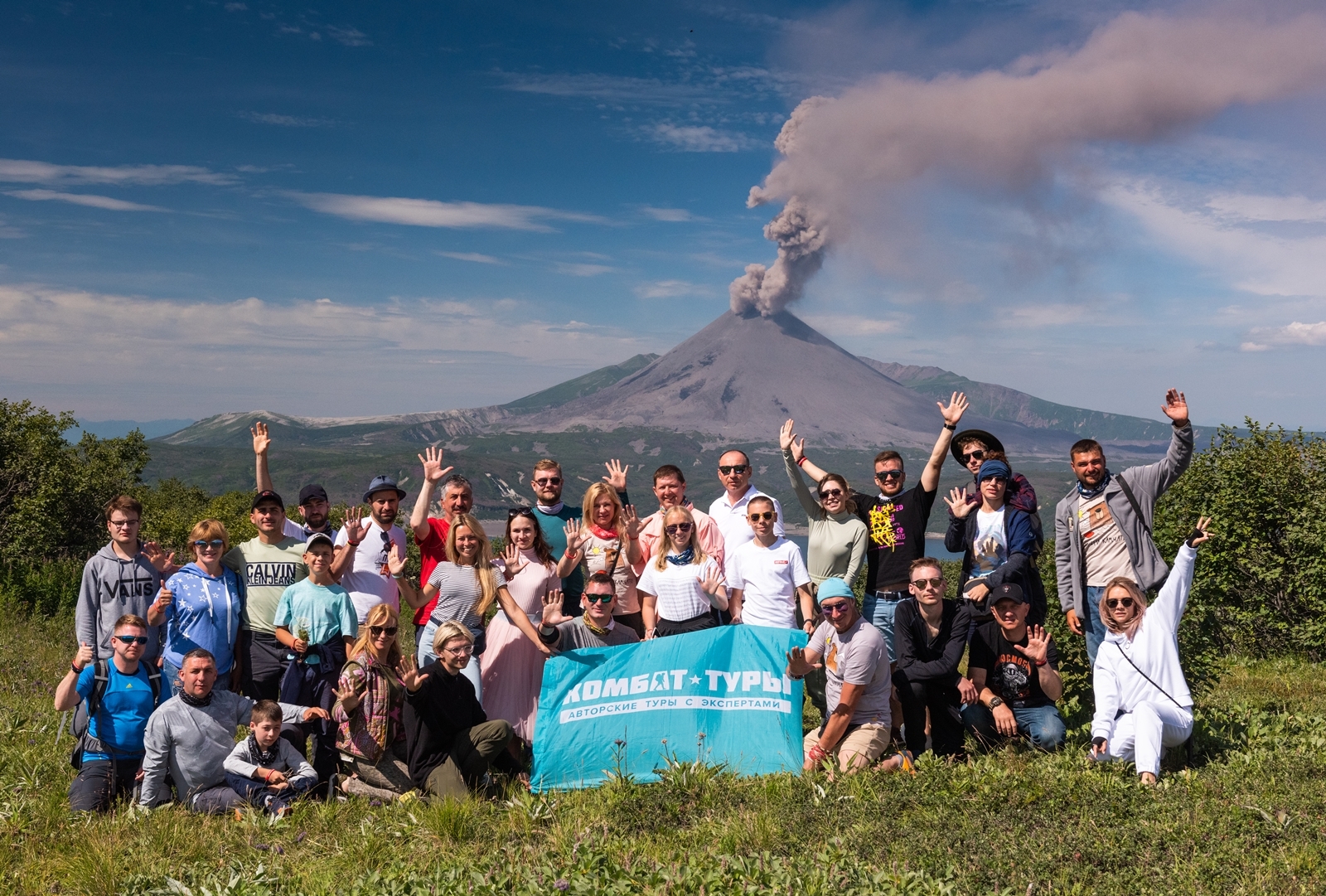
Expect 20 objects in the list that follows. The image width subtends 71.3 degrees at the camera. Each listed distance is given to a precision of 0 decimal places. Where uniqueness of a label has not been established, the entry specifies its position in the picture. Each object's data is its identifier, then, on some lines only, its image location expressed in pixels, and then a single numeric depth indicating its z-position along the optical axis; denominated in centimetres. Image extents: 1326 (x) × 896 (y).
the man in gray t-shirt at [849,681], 787
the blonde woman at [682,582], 874
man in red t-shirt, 906
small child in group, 735
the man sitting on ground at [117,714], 754
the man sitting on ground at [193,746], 732
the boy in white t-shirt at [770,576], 871
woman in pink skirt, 855
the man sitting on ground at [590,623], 842
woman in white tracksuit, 751
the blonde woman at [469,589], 851
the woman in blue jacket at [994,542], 840
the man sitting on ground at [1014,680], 813
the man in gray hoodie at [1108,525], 843
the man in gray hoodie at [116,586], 823
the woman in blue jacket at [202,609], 822
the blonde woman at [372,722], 757
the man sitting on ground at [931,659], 820
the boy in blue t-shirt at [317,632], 802
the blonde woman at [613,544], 906
